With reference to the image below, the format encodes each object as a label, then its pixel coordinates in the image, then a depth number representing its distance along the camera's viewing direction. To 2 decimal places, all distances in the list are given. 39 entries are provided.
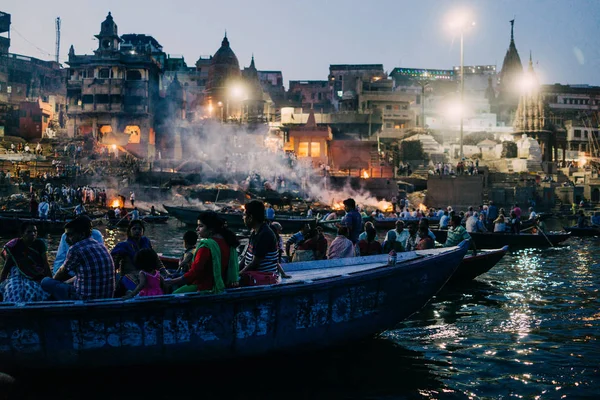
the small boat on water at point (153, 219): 31.58
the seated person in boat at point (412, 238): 12.94
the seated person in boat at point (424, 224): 12.51
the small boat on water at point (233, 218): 30.11
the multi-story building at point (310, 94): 81.19
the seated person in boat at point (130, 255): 7.44
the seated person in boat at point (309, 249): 11.06
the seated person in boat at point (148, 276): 6.88
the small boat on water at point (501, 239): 20.95
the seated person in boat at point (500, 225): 22.31
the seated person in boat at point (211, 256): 6.62
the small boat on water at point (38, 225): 26.83
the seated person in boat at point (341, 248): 10.46
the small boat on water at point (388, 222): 30.61
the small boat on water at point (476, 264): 13.88
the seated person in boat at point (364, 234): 11.44
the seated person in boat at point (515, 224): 22.96
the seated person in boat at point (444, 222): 21.23
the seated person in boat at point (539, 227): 22.35
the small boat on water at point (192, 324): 6.50
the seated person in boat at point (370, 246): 11.40
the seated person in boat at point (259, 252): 7.07
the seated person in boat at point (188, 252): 8.61
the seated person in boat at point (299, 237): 11.27
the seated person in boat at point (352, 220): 11.70
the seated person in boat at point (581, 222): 28.34
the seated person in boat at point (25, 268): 6.84
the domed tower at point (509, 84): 81.17
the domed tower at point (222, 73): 70.31
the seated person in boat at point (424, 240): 12.41
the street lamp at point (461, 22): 37.97
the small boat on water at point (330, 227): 31.70
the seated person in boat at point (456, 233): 13.41
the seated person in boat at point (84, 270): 6.57
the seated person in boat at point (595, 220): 29.08
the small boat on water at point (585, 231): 27.92
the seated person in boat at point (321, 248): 11.27
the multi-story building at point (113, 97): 59.91
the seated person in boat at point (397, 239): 11.81
